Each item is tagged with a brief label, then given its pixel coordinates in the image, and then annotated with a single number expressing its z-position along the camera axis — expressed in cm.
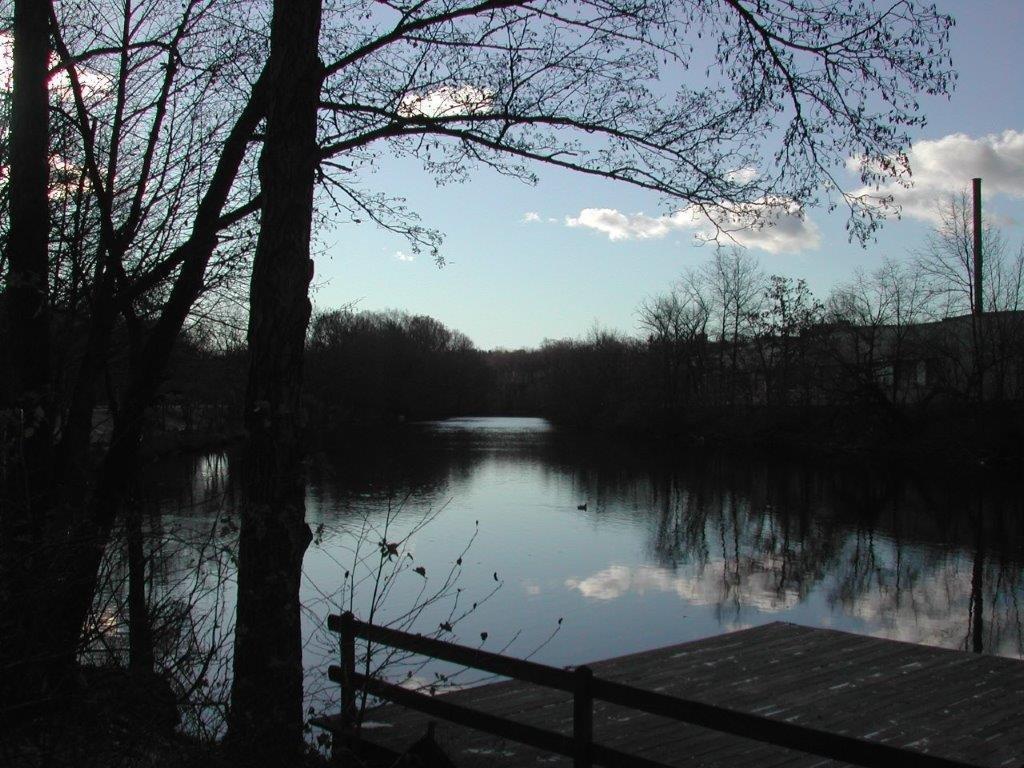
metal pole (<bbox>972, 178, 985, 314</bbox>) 4144
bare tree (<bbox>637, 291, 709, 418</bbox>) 6256
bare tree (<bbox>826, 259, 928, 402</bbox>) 4106
